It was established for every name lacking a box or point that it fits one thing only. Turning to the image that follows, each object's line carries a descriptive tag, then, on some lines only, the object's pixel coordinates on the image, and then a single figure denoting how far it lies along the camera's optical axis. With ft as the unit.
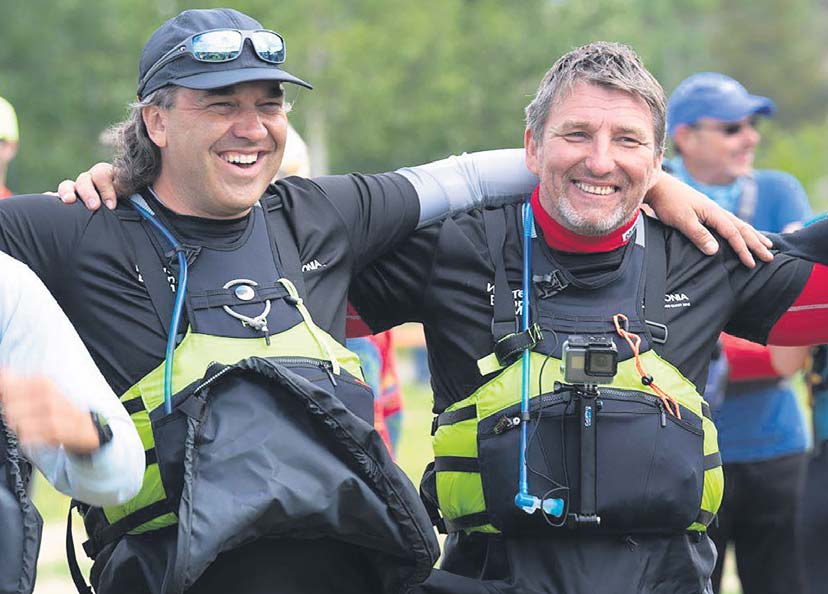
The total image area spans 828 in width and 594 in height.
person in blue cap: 42.75
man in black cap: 23.62
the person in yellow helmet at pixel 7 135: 60.13
